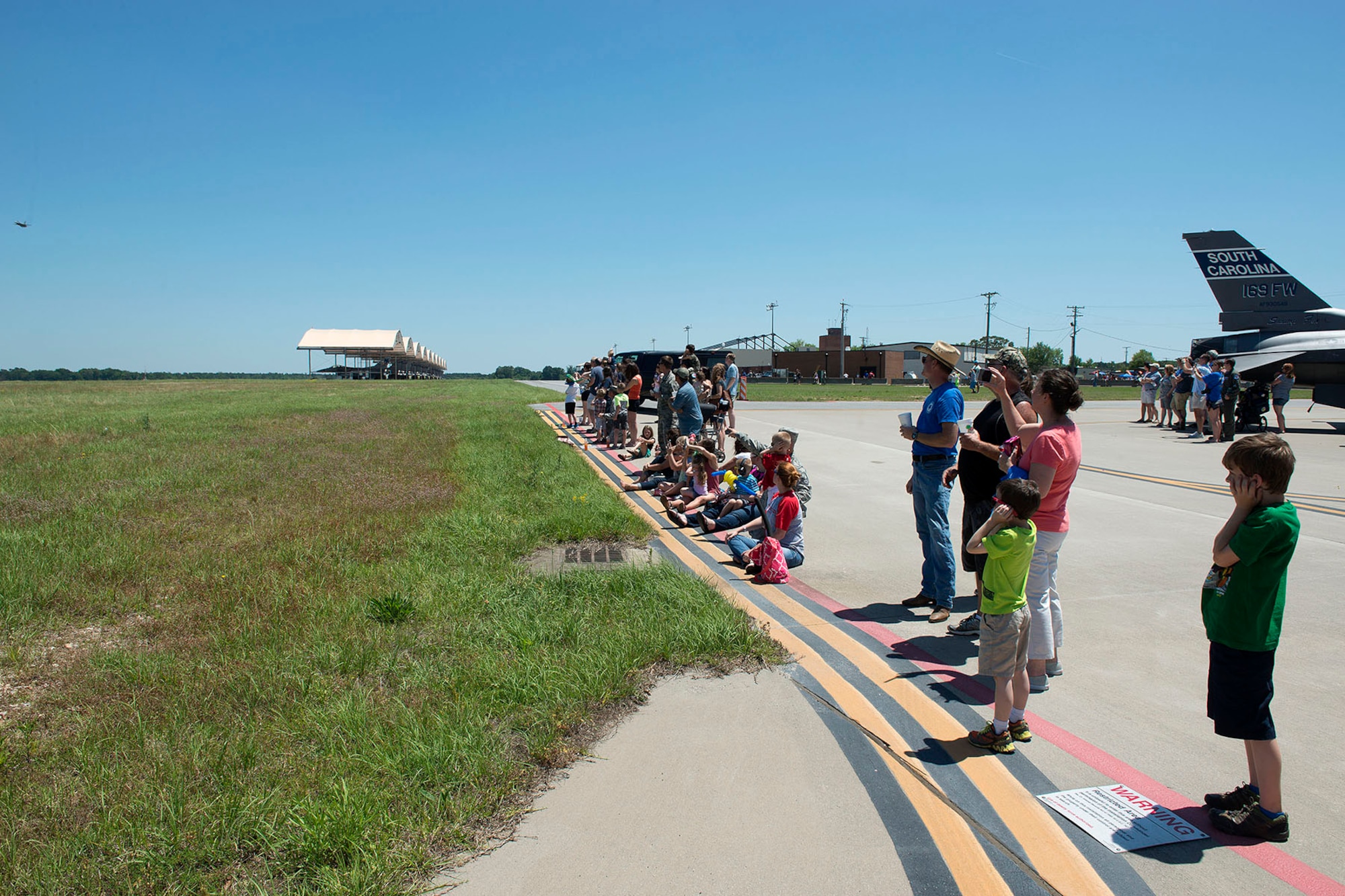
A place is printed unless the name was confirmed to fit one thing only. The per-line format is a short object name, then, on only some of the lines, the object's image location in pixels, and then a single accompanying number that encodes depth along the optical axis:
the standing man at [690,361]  13.40
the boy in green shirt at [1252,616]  2.81
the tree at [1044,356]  131.62
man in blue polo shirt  5.40
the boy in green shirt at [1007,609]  3.50
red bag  6.33
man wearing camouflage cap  4.96
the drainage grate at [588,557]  6.73
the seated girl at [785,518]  6.53
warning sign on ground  2.86
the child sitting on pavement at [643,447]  13.71
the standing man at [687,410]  11.35
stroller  19.27
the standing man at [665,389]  13.09
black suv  28.62
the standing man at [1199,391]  18.59
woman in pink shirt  4.11
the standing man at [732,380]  15.91
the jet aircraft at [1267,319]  22.31
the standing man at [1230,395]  17.75
